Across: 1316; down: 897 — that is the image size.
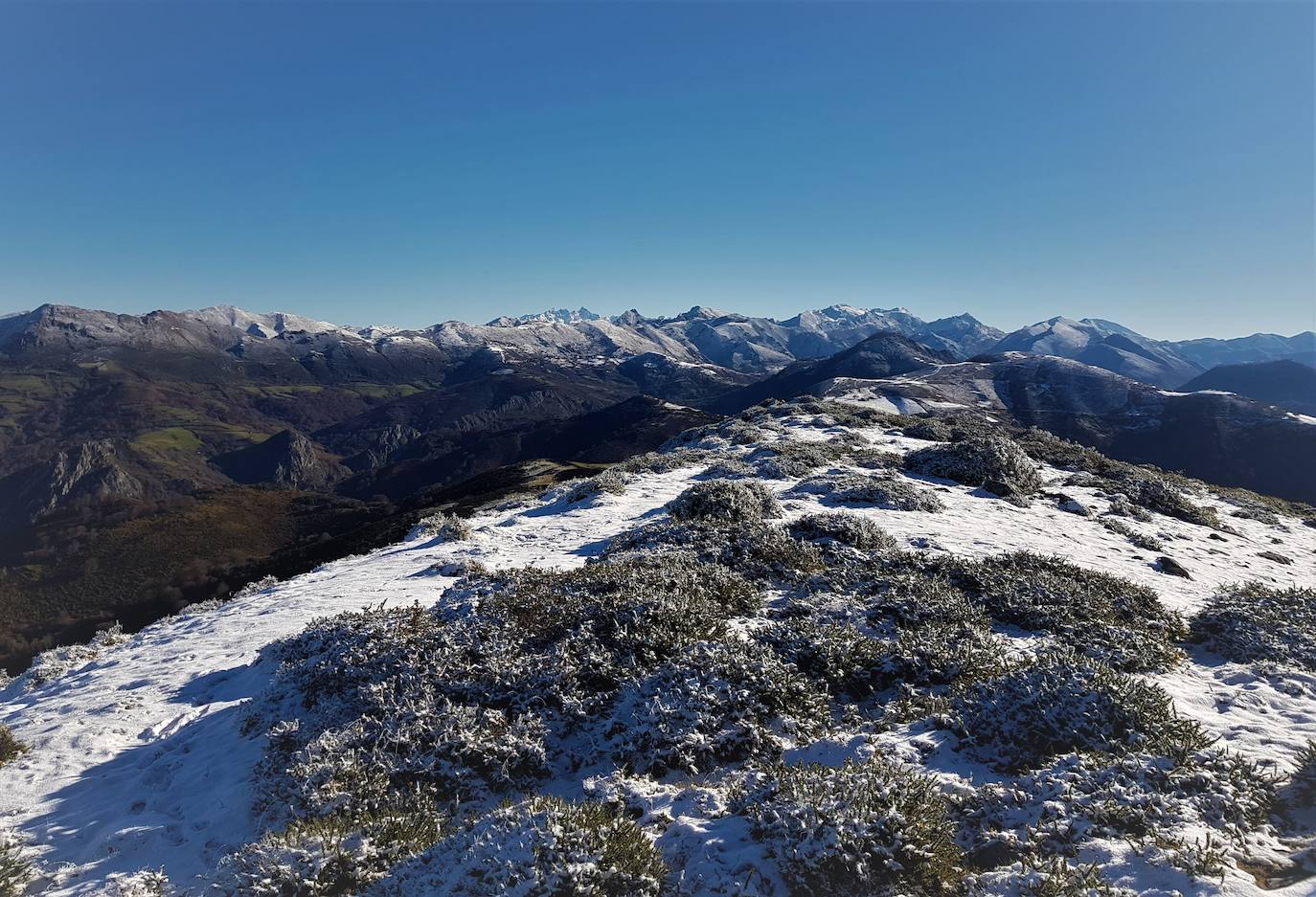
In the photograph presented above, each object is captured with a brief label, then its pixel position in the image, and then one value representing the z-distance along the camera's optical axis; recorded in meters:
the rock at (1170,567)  18.50
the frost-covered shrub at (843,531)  18.56
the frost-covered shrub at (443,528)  22.77
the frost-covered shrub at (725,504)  22.06
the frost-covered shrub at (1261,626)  11.85
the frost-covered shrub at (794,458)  31.33
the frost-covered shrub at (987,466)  28.39
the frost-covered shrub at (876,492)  24.38
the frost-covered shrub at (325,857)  6.42
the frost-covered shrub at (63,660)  14.15
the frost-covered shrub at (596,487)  28.38
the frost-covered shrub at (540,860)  5.98
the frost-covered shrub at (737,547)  16.39
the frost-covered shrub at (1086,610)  11.88
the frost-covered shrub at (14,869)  6.81
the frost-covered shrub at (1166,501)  26.94
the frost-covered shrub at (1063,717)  8.39
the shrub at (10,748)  9.98
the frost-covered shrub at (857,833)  6.13
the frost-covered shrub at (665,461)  35.53
